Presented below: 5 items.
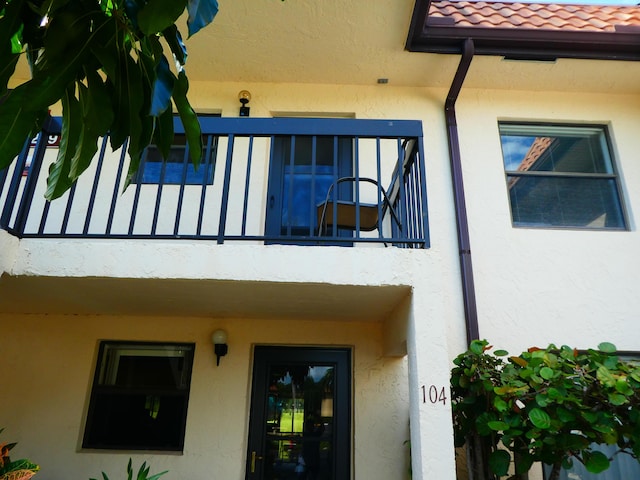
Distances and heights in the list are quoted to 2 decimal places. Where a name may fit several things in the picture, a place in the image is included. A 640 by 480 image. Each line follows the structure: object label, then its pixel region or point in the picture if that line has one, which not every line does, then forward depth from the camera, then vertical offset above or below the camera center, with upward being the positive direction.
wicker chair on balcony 3.22 +1.61
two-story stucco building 2.89 +1.20
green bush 2.58 +0.07
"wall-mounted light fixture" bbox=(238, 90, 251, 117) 4.68 +3.11
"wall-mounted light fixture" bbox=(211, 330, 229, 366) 3.82 +0.56
